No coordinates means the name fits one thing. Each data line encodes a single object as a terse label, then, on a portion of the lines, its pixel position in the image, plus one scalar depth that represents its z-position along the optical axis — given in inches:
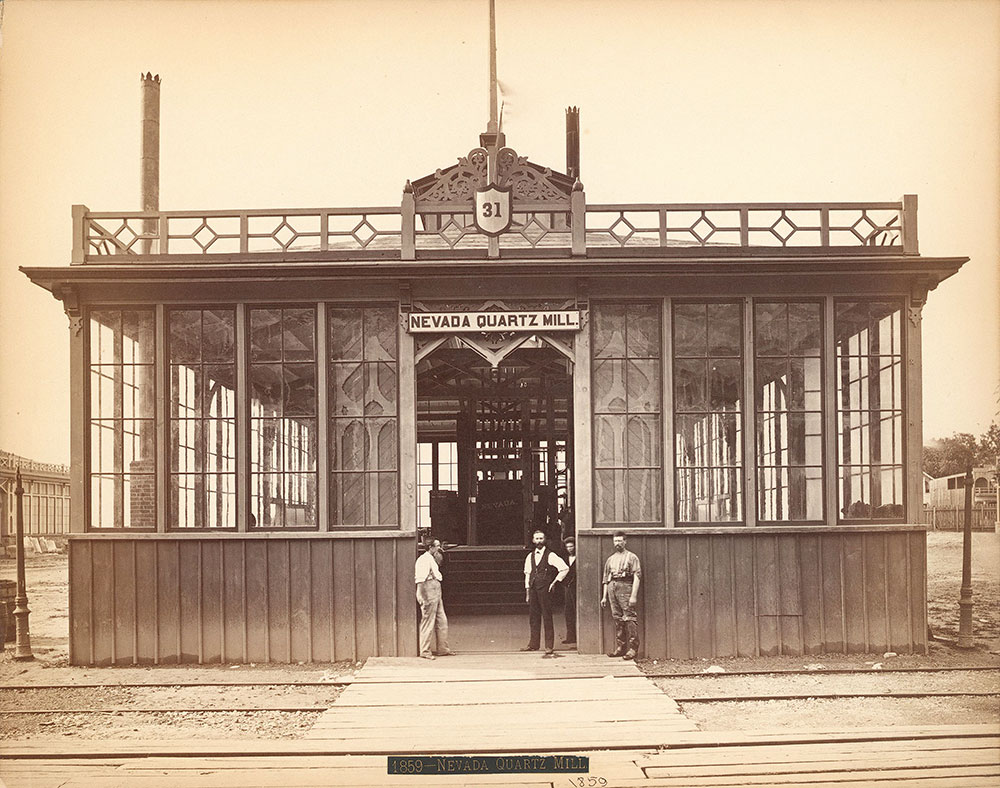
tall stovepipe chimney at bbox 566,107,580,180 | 1078.4
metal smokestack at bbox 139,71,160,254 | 849.5
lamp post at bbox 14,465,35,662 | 529.7
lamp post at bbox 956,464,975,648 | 554.6
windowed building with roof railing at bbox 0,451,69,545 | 484.9
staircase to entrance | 730.2
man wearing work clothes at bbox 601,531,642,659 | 520.7
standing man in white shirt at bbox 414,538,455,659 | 526.9
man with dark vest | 534.0
